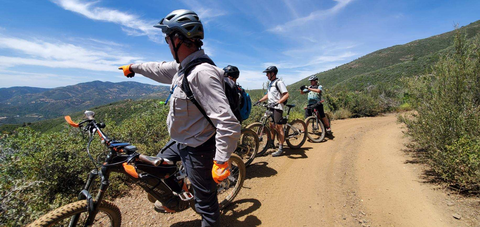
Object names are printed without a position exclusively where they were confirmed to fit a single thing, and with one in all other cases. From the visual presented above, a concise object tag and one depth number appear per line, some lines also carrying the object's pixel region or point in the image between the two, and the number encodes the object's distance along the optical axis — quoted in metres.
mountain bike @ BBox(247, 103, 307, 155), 4.94
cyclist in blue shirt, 6.40
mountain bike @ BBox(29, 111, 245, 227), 1.75
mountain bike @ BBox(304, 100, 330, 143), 6.32
